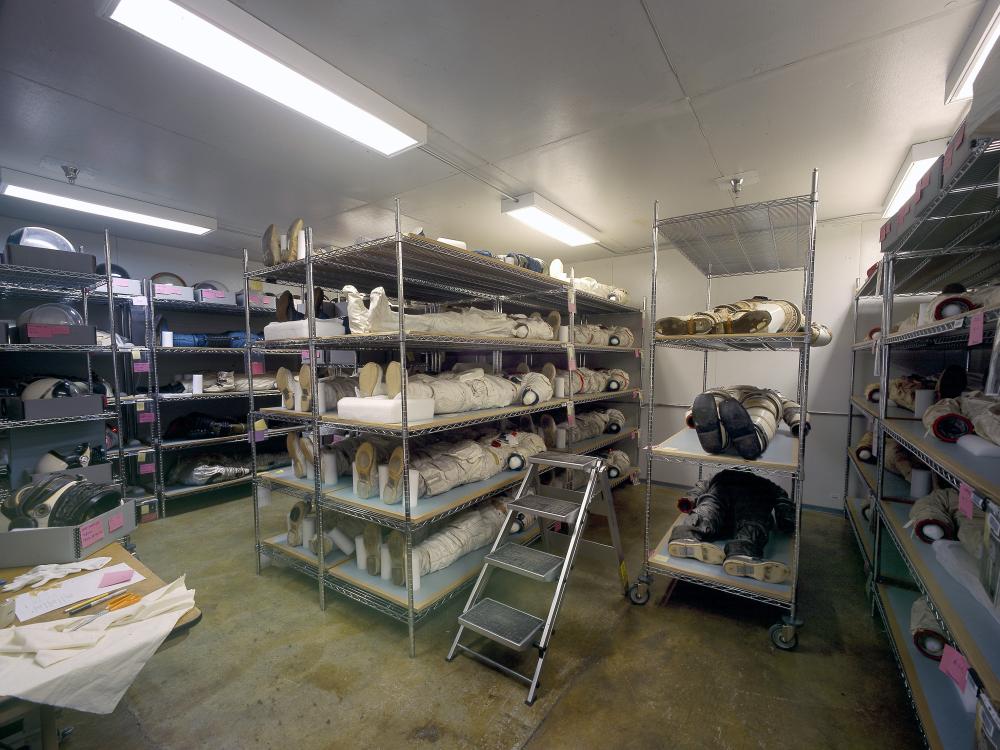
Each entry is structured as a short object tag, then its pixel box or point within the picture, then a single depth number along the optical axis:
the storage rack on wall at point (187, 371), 4.26
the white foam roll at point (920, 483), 2.53
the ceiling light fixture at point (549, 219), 3.36
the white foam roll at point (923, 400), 2.58
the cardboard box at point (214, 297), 4.54
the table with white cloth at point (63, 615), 0.97
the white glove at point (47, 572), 1.47
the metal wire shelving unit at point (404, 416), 2.26
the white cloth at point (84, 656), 0.98
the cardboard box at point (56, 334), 3.21
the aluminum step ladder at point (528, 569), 2.03
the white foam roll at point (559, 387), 3.77
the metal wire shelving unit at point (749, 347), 2.26
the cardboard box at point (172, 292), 4.28
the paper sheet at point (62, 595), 1.31
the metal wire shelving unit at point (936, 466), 1.34
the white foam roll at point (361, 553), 2.65
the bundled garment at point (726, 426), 2.27
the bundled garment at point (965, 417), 1.70
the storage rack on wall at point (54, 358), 3.22
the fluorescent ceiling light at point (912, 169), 2.52
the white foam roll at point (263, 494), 2.98
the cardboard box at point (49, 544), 1.59
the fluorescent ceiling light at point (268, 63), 1.52
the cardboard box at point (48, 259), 2.98
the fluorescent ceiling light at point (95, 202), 3.05
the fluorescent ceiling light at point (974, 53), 1.54
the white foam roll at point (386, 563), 2.53
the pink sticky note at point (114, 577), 1.47
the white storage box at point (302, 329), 2.59
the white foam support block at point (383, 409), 2.29
